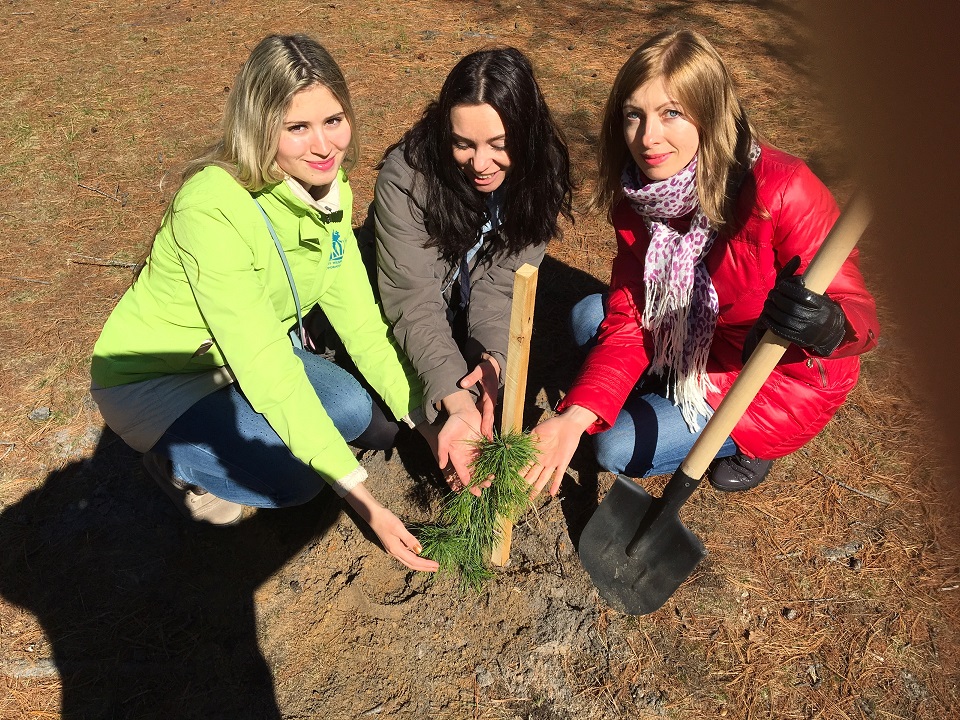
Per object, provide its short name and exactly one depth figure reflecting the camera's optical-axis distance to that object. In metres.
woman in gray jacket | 2.37
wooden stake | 1.93
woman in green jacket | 2.21
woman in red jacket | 2.16
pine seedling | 2.31
